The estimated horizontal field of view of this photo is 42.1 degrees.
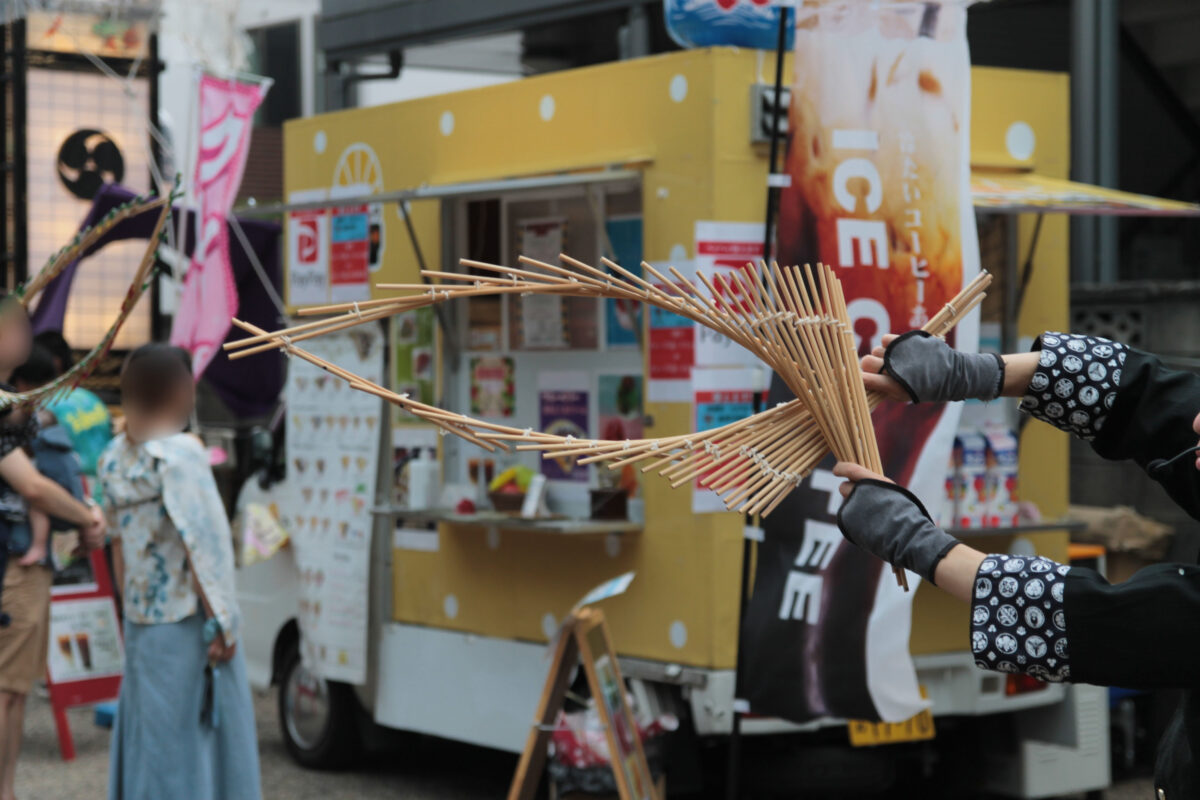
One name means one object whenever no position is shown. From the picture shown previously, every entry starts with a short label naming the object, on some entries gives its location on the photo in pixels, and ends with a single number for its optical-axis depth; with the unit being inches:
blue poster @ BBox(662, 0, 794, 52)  210.7
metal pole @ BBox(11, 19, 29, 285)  416.8
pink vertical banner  278.8
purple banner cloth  360.8
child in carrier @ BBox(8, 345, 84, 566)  238.2
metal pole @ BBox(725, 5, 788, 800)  191.2
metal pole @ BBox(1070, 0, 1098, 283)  366.3
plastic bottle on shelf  256.7
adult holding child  210.2
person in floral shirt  186.4
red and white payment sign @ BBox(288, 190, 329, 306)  280.2
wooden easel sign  200.8
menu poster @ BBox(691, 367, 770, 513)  213.0
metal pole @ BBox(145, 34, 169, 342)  422.3
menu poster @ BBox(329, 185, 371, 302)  270.7
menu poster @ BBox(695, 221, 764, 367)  210.8
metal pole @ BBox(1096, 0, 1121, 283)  365.7
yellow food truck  212.7
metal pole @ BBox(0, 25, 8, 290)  422.6
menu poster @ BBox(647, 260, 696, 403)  214.4
